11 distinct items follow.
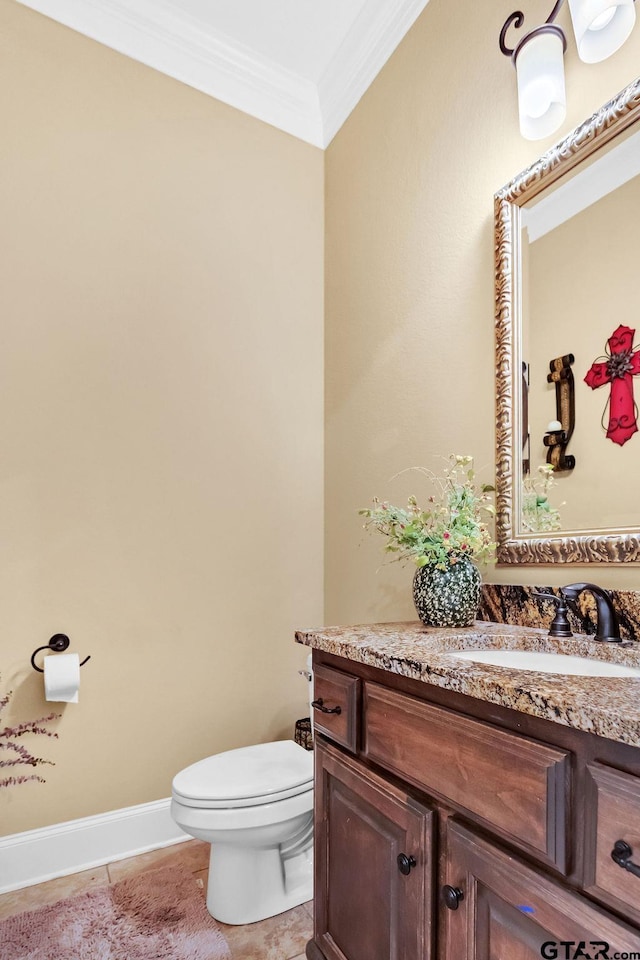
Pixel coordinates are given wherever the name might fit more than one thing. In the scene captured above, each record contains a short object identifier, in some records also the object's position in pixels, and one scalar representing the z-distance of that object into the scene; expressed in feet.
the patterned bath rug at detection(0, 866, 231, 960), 4.79
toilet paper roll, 5.82
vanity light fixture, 4.03
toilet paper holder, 6.13
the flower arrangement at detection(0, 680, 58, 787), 5.91
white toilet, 4.89
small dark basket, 6.88
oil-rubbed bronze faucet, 3.66
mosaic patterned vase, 4.53
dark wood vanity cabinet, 2.13
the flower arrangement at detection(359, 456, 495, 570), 4.62
